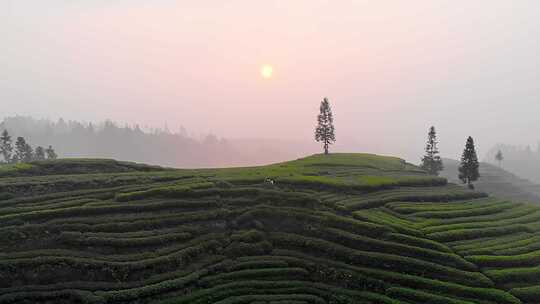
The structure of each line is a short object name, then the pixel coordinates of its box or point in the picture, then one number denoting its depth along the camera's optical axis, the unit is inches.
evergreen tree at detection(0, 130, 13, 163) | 3319.4
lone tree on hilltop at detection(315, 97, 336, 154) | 3275.1
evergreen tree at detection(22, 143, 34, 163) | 3260.3
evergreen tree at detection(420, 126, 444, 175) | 3080.7
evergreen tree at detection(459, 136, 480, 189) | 2568.9
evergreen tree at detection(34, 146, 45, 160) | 3491.6
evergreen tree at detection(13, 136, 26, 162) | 3222.9
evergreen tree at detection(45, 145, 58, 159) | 3656.5
